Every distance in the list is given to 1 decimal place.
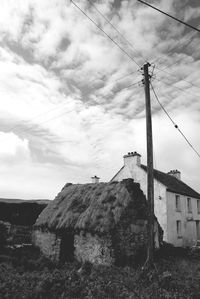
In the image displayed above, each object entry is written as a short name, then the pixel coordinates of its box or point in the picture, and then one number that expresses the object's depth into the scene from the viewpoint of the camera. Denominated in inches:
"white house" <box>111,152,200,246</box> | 874.1
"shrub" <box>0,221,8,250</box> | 580.5
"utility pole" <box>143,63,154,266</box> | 411.8
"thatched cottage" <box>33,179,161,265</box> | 483.8
